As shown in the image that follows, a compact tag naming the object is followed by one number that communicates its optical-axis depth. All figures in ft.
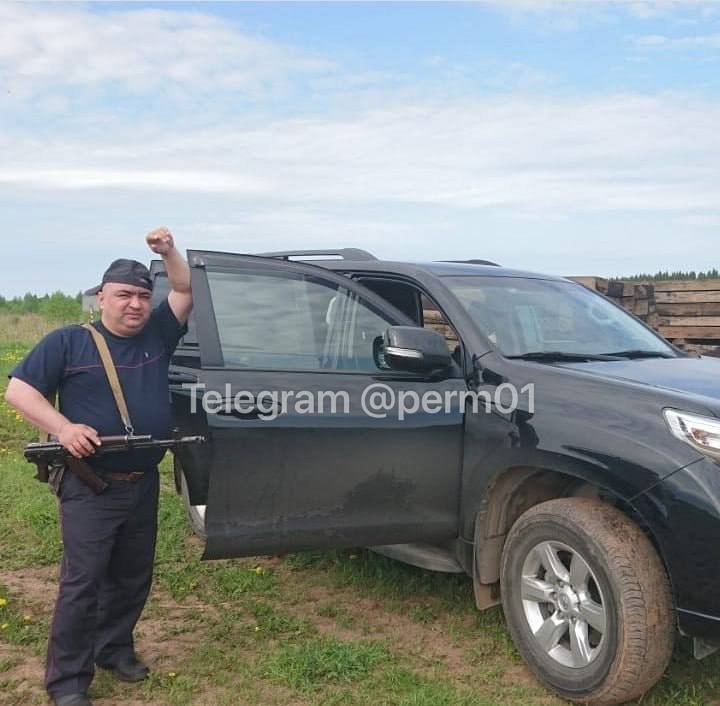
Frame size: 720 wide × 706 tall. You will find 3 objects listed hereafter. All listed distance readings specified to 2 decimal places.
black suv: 10.13
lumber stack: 34.58
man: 10.75
